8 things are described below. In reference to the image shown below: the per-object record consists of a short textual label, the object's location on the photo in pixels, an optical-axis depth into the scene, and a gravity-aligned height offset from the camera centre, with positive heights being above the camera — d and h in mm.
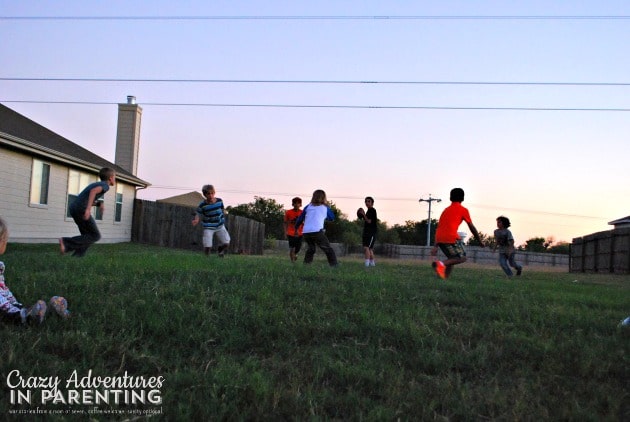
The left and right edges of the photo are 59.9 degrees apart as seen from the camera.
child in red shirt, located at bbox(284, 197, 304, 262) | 13422 +355
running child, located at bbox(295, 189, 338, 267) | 10602 +497
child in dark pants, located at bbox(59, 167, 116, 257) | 8992 +265
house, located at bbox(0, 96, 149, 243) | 16406 +1603
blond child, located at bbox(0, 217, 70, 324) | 4168 -632
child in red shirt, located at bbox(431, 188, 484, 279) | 9211 +288
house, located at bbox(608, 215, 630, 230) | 31617 +2251
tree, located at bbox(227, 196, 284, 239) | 59875 +3101
